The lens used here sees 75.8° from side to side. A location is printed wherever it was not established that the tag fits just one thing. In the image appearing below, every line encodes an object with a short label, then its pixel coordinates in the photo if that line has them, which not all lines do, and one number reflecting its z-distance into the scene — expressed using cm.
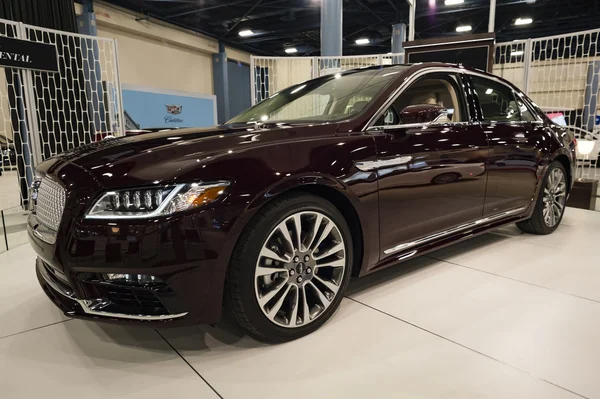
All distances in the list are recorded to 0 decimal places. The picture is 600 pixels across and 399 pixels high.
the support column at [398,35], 1218
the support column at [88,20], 959
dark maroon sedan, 134
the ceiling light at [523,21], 1287
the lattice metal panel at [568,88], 777
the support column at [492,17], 530
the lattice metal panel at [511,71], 747
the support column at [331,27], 714
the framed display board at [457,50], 512
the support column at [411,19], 621
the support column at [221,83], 1545
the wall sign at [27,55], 378
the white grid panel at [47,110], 423
